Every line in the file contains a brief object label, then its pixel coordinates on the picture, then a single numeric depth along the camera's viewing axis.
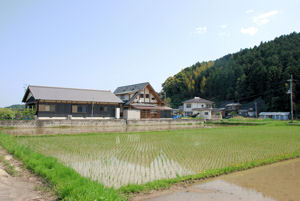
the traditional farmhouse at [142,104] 25.40
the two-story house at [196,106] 39.41
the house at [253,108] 47.19
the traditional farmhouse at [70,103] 19.88
